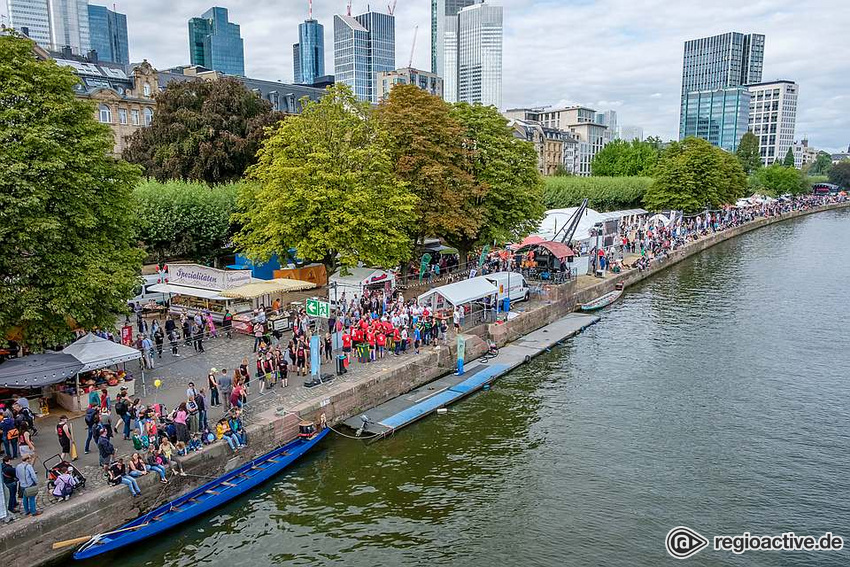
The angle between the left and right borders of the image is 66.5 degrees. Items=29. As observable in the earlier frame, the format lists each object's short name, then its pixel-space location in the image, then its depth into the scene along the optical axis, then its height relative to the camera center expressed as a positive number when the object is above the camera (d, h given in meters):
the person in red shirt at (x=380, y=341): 26.62 -6.34
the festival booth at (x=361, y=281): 33.47 -5.01
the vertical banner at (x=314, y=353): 23.14 -5.91
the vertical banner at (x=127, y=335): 25.15 -5.81
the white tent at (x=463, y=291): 31.48 -5.28
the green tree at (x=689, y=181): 83.62 +0.46
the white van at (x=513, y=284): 36.22 -5.63
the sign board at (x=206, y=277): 30.20 -4.29
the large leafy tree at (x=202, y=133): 46.00 +3.73
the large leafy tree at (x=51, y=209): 19.00 -0.70
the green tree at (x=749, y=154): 157.43 +7.44
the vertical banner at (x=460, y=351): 28.38 -7.22
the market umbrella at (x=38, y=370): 18.08 -5.20
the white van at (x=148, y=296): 32.00 -5.49
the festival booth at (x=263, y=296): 29.66 -5.01
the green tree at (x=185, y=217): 36.94 -1.79
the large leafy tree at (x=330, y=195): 32.47 -0.47
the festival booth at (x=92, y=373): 20.12 -6.02
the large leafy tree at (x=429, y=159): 36.97 +1.48
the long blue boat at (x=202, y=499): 15.09 -8.17
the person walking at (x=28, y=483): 14.27 -6.50
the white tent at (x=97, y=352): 20.11 -5.21
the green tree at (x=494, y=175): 40.97 +0.65
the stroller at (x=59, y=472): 14.97 -6.69
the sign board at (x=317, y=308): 25.71 -4.83
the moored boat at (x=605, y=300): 42.20 -7.76
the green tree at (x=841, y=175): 186.75 +2.64
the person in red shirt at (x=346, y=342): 25.84 -6.17
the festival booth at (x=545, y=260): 42.94 -5.03
